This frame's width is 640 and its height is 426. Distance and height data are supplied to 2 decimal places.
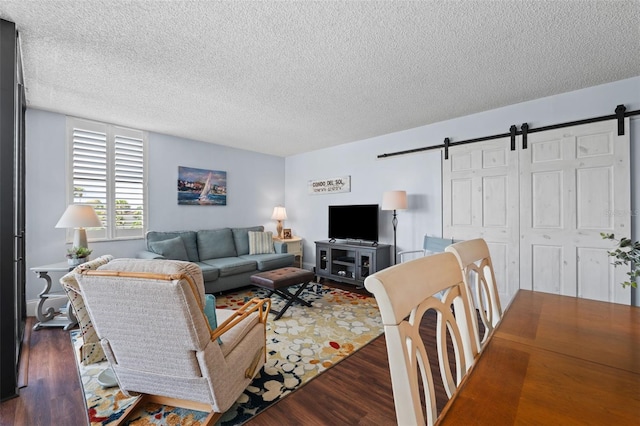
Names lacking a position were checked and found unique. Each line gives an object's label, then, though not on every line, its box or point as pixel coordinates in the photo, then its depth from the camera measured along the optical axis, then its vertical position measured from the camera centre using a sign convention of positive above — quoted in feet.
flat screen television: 14.42 -0.48
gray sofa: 12.54 -2.06
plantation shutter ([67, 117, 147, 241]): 11.63 +1.68
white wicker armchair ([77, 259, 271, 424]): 4.27 -2.04
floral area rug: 5.55 -3.95
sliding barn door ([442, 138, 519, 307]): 10.58 +0.52
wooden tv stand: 13.61 -2.44
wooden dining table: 2.03 -1.46
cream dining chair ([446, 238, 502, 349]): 4.03 -0.98
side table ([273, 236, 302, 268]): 17.26 -2.06
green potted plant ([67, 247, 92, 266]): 9.74 -1.51
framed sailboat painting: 14.70 +1.46
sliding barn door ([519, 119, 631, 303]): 8.66 +0.19
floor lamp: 12.62 +0.61
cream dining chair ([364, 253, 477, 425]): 2.19 -1.00
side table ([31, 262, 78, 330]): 9.43 -3.43
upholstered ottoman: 10.18 -2.56
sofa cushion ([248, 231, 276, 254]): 15.57 -1.68
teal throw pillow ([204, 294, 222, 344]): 5.61 -1.99
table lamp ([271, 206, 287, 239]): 18.03 -0.08
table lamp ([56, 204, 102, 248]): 9.82 -0.29
